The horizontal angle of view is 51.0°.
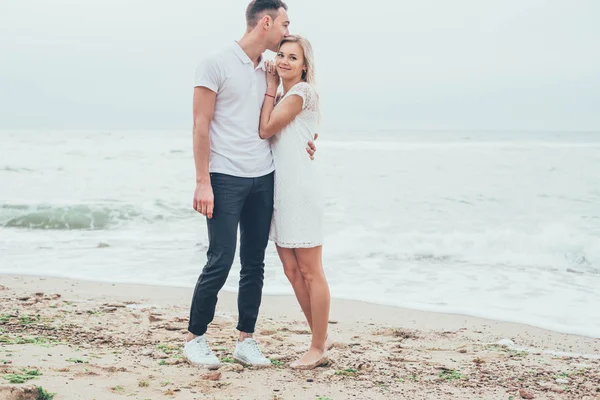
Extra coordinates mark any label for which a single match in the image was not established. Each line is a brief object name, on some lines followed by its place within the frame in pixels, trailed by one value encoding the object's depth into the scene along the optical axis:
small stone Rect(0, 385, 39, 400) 2.72
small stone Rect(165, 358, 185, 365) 3.54
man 3.29
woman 3.40
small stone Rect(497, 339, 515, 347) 4.55
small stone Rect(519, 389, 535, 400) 3.21
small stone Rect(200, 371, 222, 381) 3.23
